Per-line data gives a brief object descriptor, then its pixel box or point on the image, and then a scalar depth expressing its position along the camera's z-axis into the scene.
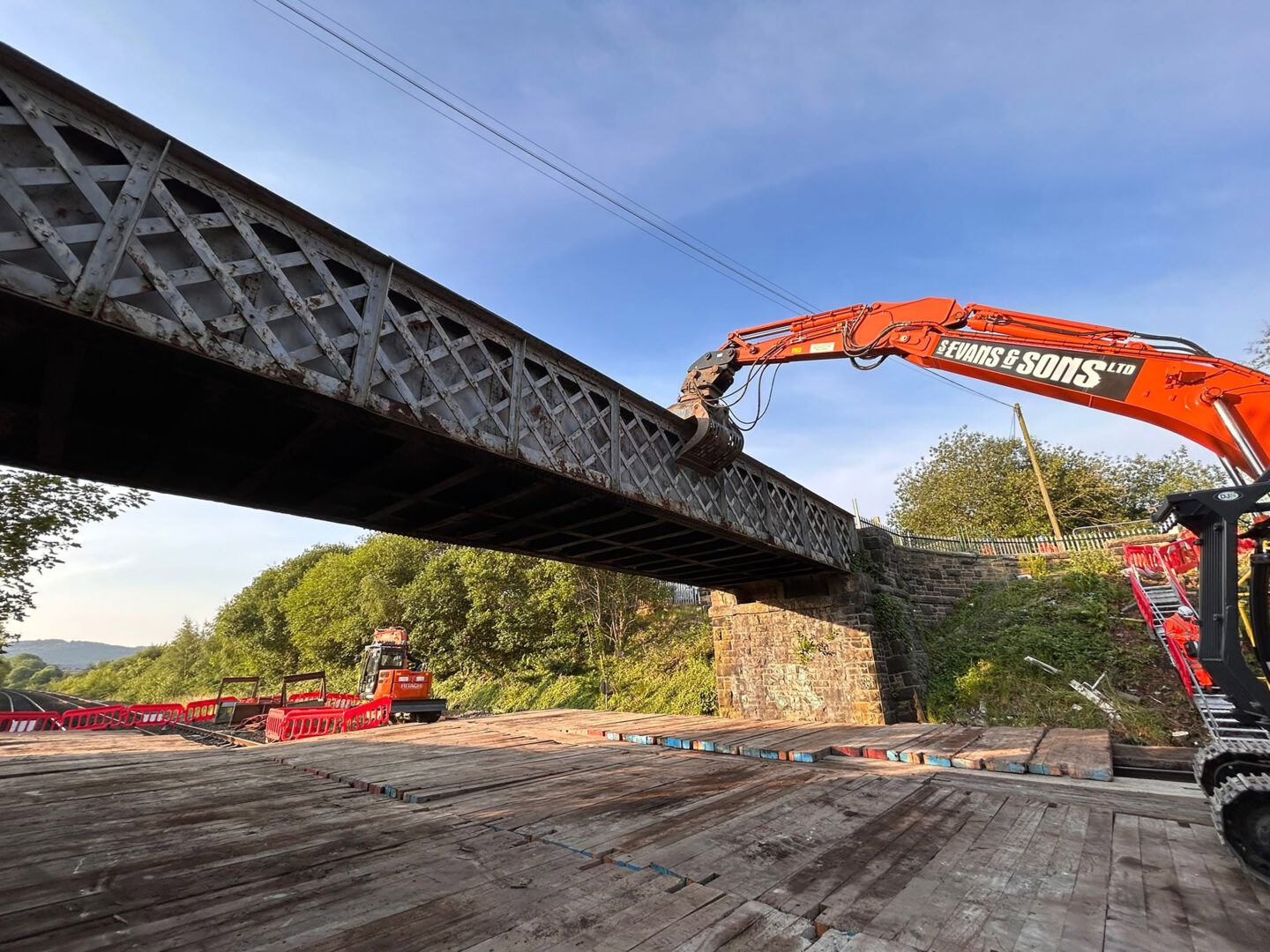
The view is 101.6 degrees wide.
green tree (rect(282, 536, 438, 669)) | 30.11
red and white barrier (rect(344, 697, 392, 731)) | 14.98
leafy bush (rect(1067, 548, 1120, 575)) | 14.31
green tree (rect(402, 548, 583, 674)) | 20.92
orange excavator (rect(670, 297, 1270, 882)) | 3.99
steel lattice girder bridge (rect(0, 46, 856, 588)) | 3.44
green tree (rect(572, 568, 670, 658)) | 19.77
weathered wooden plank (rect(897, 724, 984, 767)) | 7.09
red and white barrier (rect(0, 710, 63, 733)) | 15.88
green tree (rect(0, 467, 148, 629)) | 14.45
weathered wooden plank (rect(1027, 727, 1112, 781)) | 5.93
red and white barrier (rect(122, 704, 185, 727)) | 19.05
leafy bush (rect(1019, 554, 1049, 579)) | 15.43
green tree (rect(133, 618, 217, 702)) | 47.62
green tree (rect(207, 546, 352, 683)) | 39.41
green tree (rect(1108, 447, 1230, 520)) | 30.38
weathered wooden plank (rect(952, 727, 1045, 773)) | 6.47
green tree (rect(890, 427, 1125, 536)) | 29.94
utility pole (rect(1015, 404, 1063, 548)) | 23.39
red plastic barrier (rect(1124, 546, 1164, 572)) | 11.66
